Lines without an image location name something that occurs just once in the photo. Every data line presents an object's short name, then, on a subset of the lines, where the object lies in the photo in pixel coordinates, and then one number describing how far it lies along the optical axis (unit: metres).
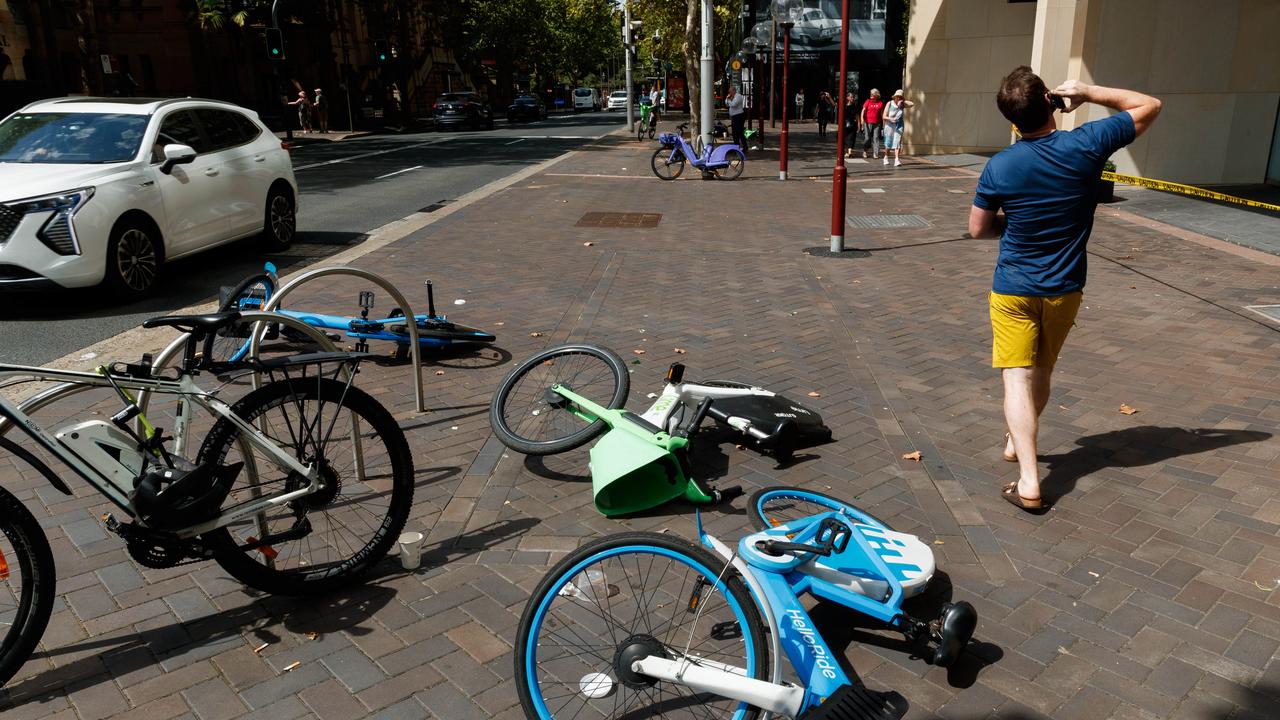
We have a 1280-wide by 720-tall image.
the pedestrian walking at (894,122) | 22.08
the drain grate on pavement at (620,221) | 13.17
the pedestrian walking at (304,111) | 35.31
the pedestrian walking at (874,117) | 23.64
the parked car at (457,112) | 38.38
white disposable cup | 3.80
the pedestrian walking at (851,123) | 27.35
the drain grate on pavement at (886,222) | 13.11
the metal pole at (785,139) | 18.48
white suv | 7.84
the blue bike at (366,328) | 6.30
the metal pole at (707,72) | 21.16
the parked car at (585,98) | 75.25
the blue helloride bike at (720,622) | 2.62
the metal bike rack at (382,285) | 4.86
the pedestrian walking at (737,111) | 23.74
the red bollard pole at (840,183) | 10.55
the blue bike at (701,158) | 19.12
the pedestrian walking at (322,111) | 35.28
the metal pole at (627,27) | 34.38
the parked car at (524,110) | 50.28
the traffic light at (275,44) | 26.47
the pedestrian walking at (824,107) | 30.81
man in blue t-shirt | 4.06
